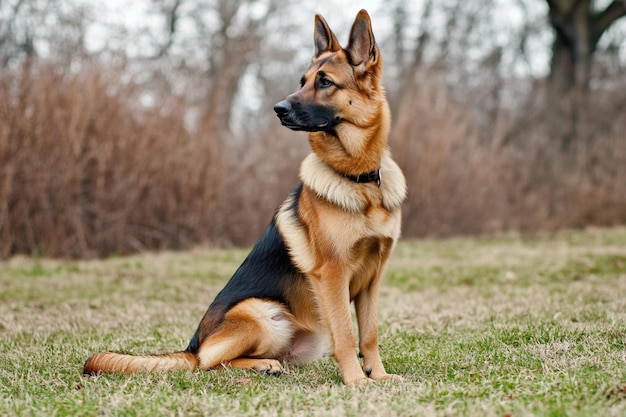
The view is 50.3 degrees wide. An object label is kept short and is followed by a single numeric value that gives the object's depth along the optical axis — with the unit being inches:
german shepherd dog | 157.5
